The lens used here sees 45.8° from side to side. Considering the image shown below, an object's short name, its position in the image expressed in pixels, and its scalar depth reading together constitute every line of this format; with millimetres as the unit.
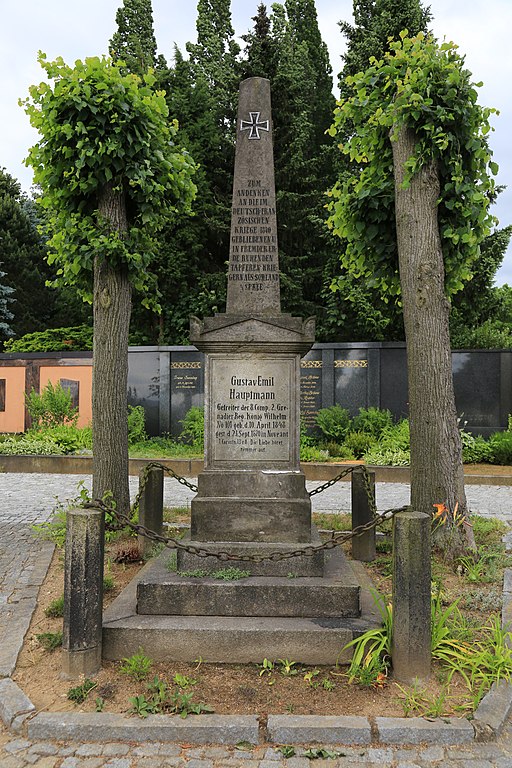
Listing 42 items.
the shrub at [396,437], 12297
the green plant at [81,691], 3456
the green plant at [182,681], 3576
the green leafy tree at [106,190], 6562
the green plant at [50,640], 4145
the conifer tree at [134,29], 27719
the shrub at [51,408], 14734
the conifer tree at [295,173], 21578
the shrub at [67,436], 13625
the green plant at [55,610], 4742
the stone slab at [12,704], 3289
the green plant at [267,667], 3812
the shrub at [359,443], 12812
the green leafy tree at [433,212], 6035
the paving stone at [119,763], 2904
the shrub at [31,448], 13188
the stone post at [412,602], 3650
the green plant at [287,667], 3773
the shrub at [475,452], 12180
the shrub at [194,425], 13992
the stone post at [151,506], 6125
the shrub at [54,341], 22703
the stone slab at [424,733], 3105
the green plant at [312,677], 3635
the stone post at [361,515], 6059
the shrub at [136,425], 14312
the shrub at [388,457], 11664
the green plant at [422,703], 3293
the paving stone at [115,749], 3006
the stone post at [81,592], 3736
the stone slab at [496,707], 3203
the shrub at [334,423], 13461
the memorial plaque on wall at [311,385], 14500
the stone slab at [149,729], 3121
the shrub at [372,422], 13374
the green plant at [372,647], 3703
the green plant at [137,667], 3715
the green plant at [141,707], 3279
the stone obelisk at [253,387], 4953
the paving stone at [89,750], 3002
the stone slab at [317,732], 3102
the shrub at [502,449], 11984
